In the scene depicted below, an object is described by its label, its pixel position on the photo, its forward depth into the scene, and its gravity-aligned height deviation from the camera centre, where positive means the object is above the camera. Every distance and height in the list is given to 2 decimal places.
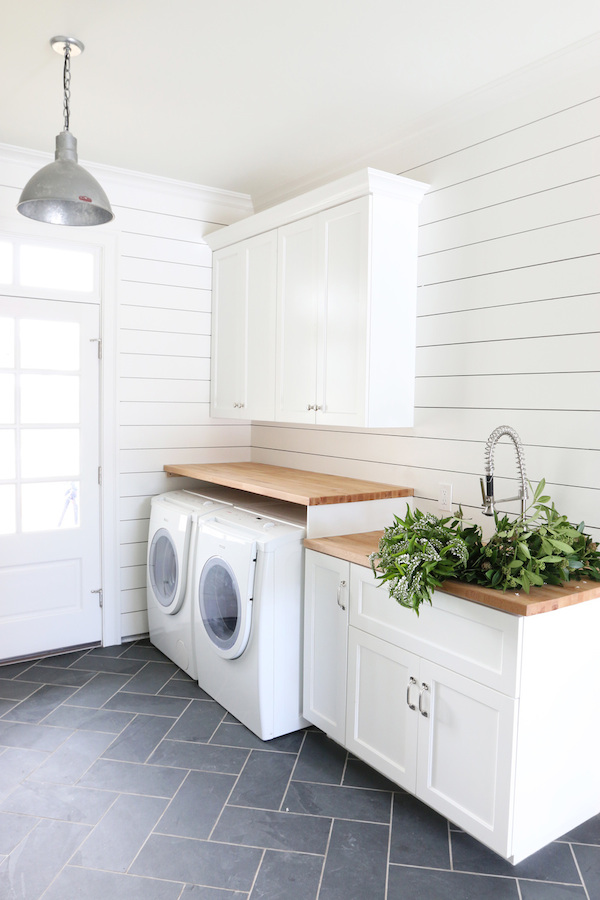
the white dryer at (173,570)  3.20 -0.87
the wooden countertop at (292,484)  2.73 -0.36
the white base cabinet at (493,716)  1.85 -0.95
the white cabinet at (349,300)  2.73 +0.49
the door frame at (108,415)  3.52 -0.06
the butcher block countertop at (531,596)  1.80 -0.54
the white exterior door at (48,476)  3.36 -0.39
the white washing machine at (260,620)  2.62 -0.89
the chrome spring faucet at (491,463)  2.12 -0.17
